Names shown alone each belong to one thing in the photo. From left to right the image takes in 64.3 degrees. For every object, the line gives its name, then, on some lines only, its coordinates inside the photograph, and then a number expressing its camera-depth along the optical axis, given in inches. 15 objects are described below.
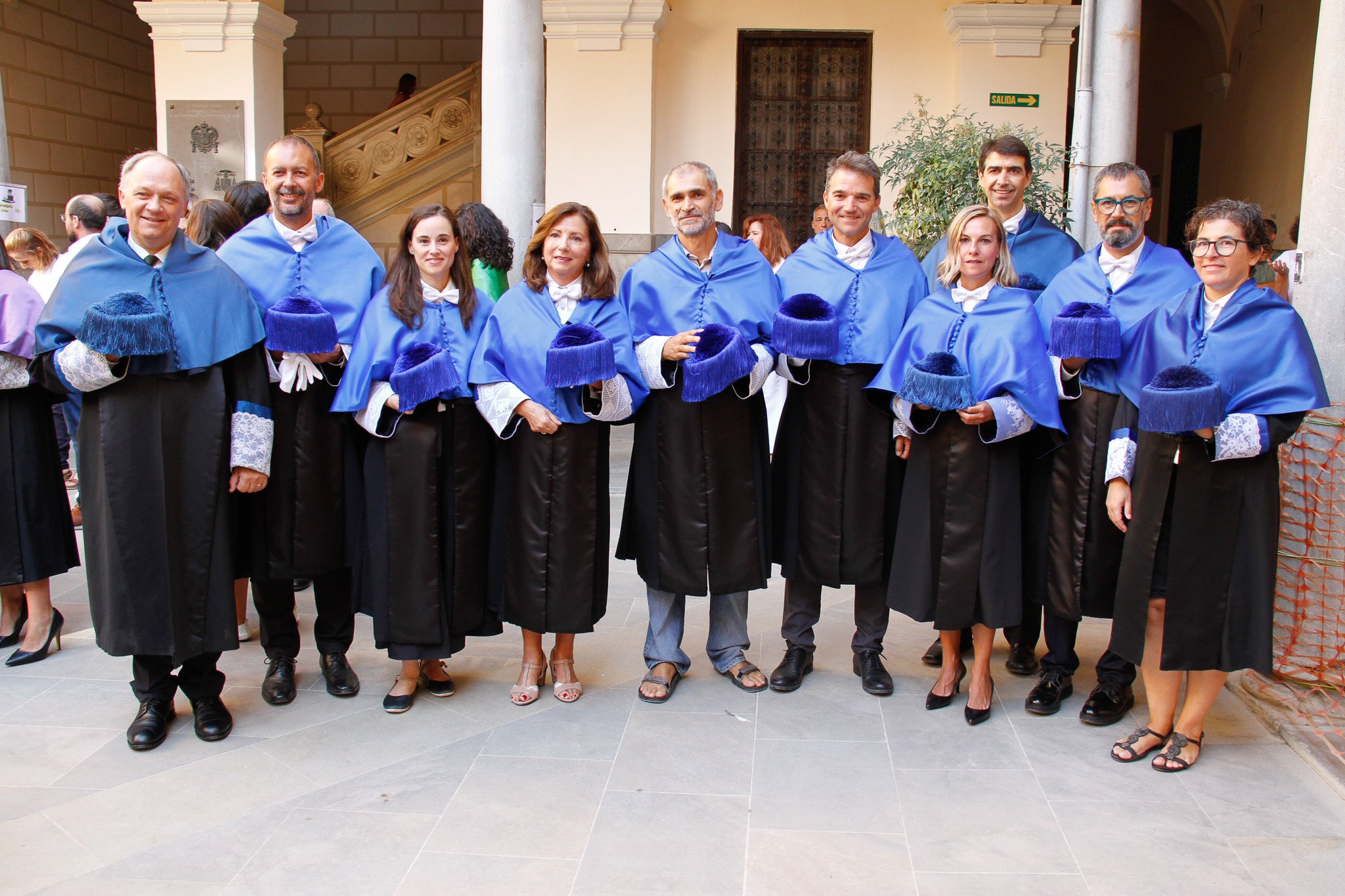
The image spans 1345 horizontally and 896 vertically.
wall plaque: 394.3
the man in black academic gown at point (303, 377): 152.6
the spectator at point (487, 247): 208.5
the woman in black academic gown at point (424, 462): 148.7
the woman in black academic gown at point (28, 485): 164.9
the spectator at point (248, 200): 189.3
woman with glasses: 128.3
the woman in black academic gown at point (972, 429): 145.1
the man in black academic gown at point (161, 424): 134.5
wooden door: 393.4
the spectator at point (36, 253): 263.9
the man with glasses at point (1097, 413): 148.2
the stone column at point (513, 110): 277.1
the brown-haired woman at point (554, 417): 149.0
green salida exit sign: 375.2
